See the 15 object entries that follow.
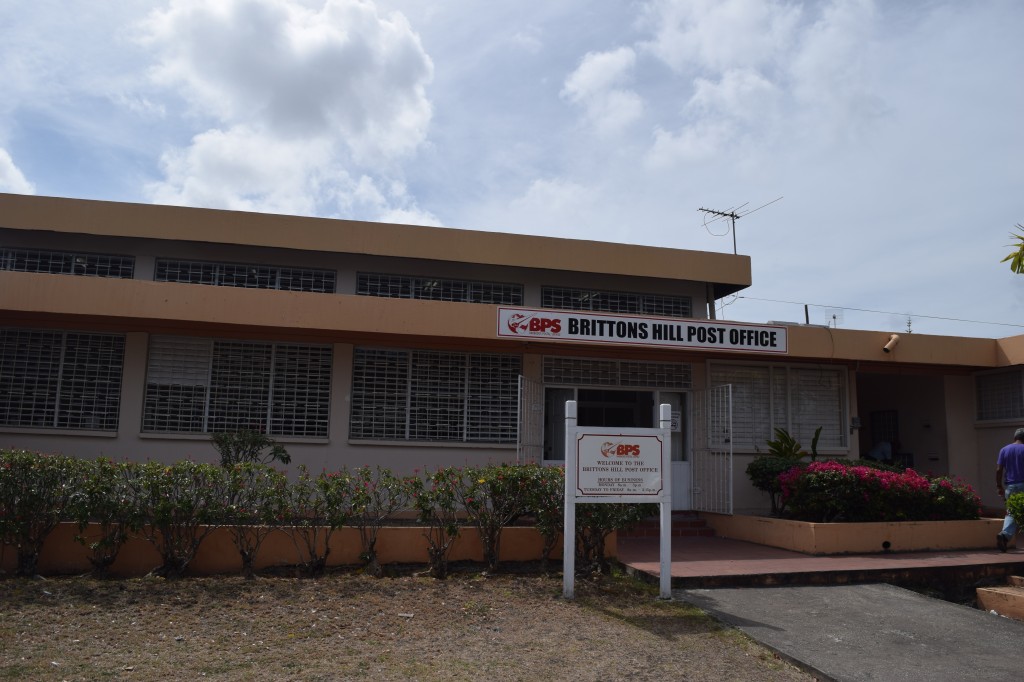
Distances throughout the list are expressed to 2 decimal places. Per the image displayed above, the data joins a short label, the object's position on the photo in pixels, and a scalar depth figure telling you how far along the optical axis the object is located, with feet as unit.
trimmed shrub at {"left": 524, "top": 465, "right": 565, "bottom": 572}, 28.81
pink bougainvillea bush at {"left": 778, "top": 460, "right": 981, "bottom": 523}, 36.06
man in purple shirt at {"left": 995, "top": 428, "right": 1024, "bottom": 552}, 34.73
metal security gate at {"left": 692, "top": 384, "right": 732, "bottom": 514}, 42.63
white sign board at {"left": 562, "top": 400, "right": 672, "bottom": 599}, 26.21
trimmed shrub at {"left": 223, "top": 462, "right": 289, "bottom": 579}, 27.17
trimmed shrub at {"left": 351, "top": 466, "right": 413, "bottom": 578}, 28.19
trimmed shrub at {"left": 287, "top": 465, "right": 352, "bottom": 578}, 27.68
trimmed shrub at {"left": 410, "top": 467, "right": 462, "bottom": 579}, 28.35
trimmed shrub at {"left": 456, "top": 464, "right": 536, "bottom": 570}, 28.99
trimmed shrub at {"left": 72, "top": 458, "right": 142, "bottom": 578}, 26.21
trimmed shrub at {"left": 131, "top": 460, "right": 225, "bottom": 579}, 26.45
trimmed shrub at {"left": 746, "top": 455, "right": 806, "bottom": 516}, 40.22
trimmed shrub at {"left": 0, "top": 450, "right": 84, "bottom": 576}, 26.17
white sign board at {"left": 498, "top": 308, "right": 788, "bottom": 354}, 38.32
